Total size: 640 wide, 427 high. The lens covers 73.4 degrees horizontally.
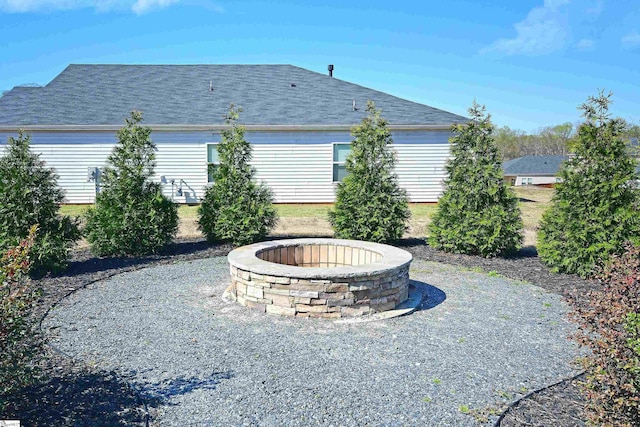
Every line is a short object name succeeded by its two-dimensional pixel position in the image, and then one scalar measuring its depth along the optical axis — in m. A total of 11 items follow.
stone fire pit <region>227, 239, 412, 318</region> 5.33
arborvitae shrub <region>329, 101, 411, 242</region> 10.12
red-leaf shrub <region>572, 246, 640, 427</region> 2.62
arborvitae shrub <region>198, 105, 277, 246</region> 9.77
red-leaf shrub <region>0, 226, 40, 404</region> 2.82
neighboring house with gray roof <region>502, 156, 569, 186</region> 43.03
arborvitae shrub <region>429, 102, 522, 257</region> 9.05
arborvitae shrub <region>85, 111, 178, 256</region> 8.75
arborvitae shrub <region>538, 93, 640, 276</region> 7.36
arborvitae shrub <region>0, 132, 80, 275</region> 7.12
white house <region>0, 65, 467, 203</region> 16.03
